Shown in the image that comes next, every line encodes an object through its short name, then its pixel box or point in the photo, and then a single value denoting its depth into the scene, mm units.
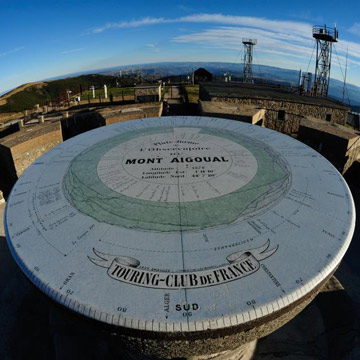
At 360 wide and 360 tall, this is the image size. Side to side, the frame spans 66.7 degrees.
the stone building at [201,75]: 39403
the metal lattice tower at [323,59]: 31688
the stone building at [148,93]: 21898
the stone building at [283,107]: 18828
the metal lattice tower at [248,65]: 43625
